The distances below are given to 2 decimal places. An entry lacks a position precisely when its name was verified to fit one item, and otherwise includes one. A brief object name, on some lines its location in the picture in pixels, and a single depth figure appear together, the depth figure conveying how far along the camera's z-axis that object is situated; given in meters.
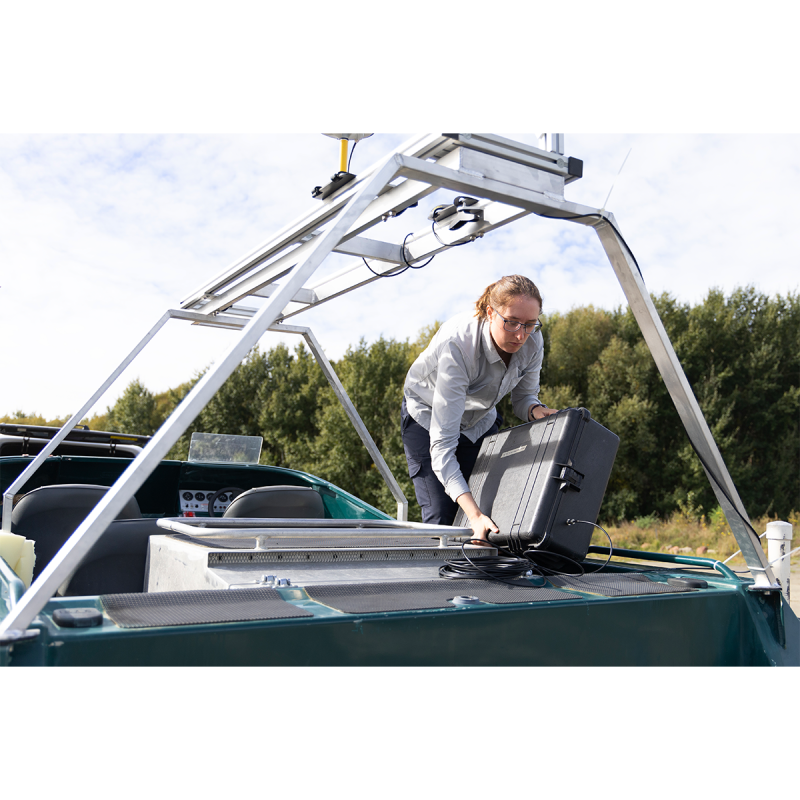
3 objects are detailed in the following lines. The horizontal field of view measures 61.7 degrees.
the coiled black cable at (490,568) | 2.03
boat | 1.32
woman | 2.85
